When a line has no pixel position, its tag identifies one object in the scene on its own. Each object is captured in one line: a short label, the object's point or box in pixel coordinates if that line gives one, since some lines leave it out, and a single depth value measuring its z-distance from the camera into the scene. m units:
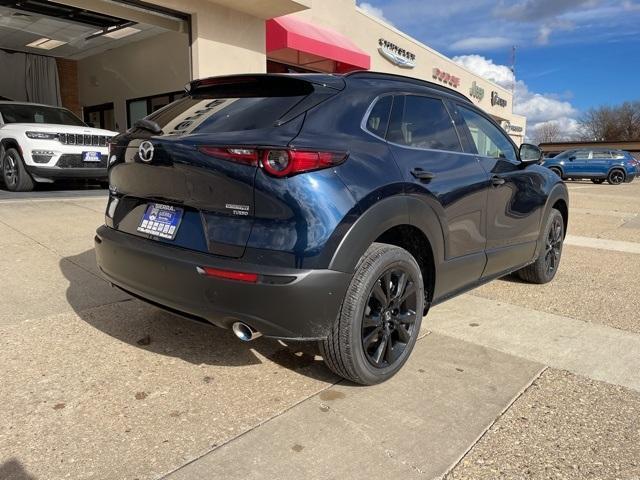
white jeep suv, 8.34
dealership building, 11.05
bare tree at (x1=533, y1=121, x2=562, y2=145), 99.50
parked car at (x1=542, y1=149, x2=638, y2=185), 24.80
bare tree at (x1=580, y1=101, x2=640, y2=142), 80.12
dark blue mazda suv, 2.38
